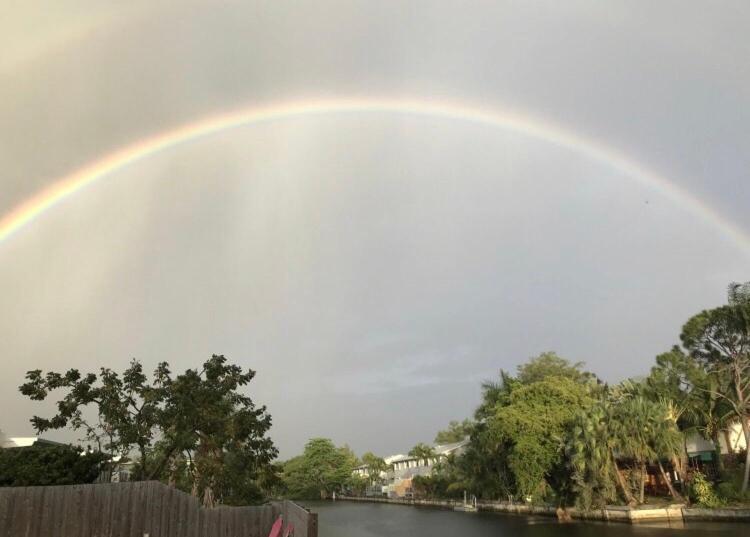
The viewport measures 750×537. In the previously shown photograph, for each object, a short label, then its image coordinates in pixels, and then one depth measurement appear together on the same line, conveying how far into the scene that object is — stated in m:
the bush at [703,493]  35.62
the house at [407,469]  100.44
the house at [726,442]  40.03
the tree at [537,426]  46.06
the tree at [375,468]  124.06
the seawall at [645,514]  34.09
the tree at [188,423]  19.80
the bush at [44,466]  13.80
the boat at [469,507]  65.44
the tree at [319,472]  123.44
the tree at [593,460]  39.47
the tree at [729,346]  38.81
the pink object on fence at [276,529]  10.78
